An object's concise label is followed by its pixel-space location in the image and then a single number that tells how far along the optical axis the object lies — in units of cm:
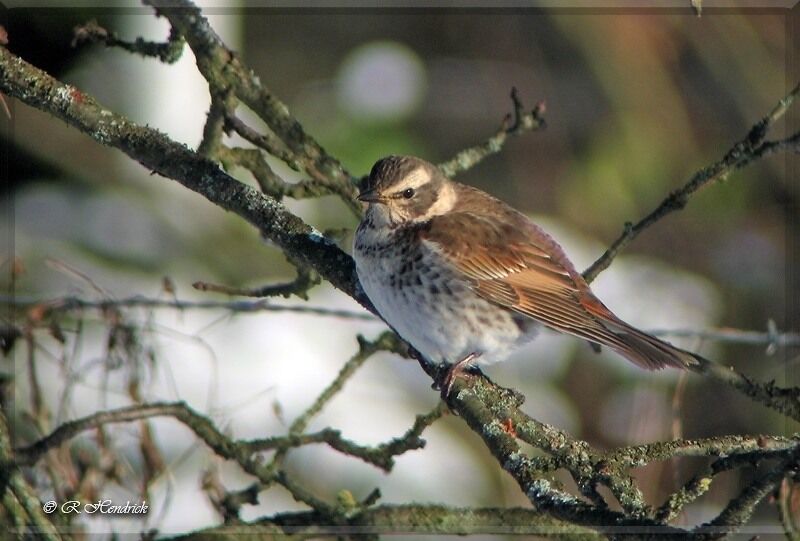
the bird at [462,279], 778
